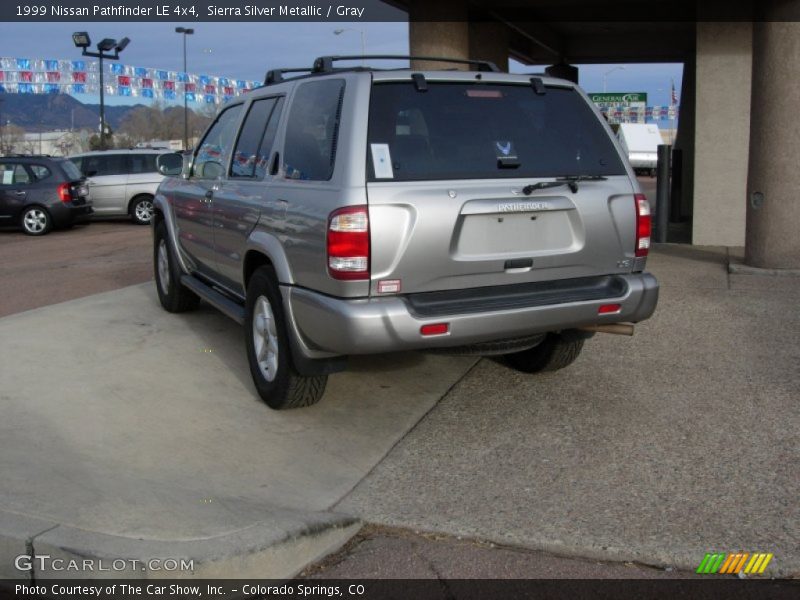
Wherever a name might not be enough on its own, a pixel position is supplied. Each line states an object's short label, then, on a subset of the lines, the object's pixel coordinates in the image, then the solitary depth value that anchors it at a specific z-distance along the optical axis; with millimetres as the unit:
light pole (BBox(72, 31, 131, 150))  36500
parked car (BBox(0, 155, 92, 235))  18672
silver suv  4758
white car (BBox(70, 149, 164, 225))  20531
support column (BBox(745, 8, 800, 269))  10125
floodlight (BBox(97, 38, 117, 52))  37938
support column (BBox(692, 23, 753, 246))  13164
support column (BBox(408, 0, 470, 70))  13523
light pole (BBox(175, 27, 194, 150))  52078
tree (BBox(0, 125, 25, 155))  71756
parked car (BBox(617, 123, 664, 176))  50781
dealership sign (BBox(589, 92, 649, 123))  56281
